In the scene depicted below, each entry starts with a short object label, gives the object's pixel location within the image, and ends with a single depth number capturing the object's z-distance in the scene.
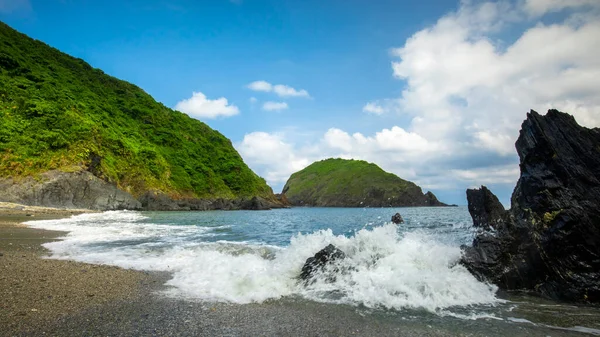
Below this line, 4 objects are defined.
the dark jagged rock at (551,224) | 8.52
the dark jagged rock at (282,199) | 126.93
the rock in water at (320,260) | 9.62
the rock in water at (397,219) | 40.35
